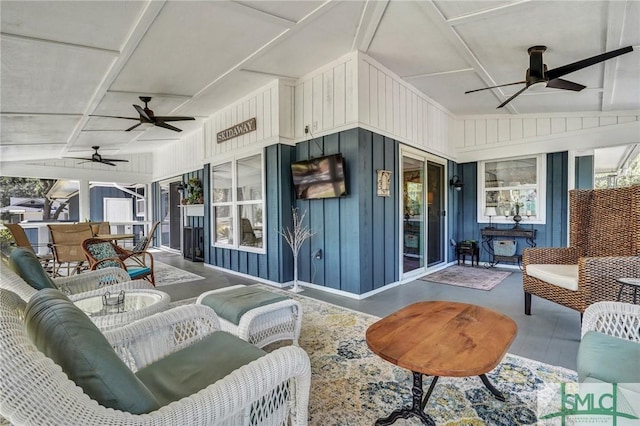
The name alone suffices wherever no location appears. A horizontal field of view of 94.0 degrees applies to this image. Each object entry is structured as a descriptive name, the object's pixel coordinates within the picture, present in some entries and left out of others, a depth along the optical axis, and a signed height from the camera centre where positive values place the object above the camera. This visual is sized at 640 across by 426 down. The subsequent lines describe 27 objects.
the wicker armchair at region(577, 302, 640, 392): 1.32 -0.74
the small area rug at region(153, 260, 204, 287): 5.12 -1.26
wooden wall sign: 5.24 +1.44
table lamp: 6.09 -0.16
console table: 5.83 -0.65
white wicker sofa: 0.66 -0.61
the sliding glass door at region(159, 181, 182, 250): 8.83 -0.24
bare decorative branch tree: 4.53 -0.46
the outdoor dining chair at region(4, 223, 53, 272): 3.79 -0.33
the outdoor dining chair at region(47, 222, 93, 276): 4.71 -0.54
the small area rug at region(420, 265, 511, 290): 4.73 -1.27
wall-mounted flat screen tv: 4.18 +0.43
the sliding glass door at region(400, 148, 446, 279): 5.09 -0.13
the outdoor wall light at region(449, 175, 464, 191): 6.50 +0.48
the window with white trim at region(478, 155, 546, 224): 5.86 +0.30
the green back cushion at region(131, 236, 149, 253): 4.54 -0.56
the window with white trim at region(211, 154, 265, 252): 5.25 +0.08
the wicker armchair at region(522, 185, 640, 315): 2.45 -0.48
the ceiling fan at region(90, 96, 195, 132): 4.51 +1.40
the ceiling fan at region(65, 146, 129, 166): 7.56 +1.32
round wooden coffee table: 1.42 -0.75
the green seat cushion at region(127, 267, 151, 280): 3.60 -0.79
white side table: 1.79 -0.69
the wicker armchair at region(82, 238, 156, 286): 3.67 -0.63
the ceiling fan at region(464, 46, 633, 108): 3.23 +1.41
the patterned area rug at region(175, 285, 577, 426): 1.71 -1.21
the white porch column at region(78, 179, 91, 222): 8.78 +0.24
